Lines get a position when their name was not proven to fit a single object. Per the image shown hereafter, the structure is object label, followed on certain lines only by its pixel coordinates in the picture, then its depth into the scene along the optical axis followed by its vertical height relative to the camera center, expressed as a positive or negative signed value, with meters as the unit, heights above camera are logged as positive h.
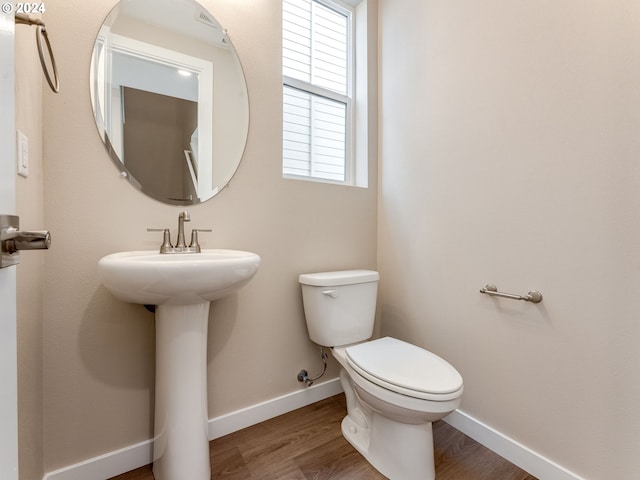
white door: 0.40 -0.08
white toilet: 1.04 -0.51
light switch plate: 0.81 +0.23
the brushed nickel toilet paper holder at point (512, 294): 1.15 -0.22
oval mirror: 1.14 +0.57
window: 1.73 +0.88
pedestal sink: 0.94 -0.45
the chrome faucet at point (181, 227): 1.19 +0.04
